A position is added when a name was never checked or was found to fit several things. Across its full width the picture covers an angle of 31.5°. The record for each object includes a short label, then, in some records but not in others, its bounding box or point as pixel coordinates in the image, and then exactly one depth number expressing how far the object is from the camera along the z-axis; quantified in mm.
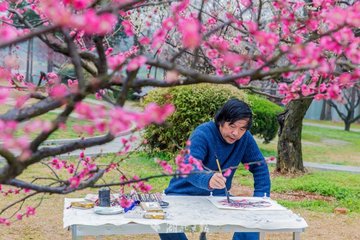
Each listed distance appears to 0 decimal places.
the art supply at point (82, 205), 4303
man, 4727
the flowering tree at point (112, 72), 1862
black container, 4316
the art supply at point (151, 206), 4207
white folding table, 3895
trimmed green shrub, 11414
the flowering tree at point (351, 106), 25650
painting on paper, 4496
